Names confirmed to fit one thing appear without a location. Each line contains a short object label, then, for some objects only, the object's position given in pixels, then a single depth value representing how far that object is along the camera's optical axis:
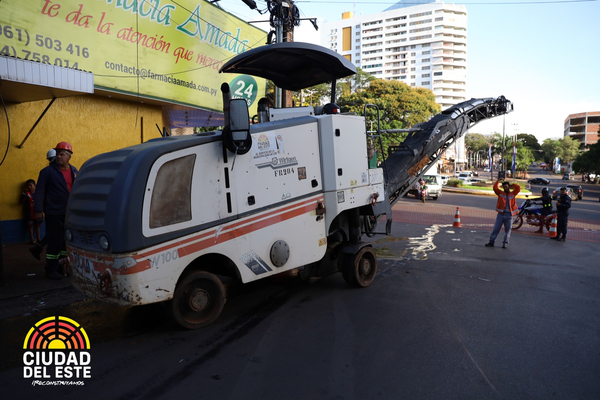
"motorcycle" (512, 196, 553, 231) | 13.55
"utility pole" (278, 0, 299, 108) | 14.77
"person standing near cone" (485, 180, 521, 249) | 10.80
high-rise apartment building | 117.31
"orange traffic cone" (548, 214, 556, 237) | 13.13
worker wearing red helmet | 6.37
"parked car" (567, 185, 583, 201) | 31.84
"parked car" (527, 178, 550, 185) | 55.11
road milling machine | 4.20
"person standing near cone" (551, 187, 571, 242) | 12.23
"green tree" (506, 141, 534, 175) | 73.17
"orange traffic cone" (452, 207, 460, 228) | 14.52
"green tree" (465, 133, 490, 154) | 118.19
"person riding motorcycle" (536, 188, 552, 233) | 13.58
